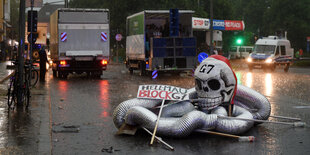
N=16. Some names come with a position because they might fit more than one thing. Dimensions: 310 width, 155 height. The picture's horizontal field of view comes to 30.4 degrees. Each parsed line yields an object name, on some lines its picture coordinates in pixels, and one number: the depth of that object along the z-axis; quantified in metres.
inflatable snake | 9.16
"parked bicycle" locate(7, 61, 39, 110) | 12.98
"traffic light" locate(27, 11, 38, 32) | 21.67
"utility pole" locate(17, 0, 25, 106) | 13.28
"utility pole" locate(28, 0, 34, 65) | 21.50
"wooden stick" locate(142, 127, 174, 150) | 8.15
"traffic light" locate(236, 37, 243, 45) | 52.76
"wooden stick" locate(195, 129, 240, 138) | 9.01
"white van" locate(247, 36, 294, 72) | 39.00
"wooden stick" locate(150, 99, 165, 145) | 8.55
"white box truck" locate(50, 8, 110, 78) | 27.12
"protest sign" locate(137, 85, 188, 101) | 9.77
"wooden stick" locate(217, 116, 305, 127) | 10.53
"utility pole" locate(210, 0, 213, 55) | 37.14
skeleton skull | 9.83
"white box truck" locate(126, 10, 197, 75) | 27.33
